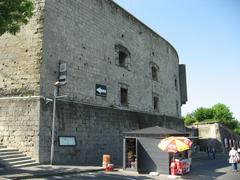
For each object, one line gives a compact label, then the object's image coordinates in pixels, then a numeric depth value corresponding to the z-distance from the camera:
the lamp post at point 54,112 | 10.38
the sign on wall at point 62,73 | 11.51
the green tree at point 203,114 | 43.59
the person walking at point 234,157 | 11.58
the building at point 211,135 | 26.25
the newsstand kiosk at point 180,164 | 9.87
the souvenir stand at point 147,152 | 10.06
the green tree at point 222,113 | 42.71
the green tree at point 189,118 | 43.07
